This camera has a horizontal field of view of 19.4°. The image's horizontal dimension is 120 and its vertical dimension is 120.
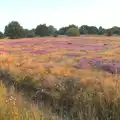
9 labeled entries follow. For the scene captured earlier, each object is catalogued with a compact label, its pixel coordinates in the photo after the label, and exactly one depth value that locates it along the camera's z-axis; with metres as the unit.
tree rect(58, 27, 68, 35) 101.25
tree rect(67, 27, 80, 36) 84.81
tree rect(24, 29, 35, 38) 92.57
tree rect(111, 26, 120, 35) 93.00
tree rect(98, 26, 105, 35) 97.94
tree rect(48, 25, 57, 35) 99.01
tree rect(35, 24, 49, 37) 92.32
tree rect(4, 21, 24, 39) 87.31
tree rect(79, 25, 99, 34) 98.56
